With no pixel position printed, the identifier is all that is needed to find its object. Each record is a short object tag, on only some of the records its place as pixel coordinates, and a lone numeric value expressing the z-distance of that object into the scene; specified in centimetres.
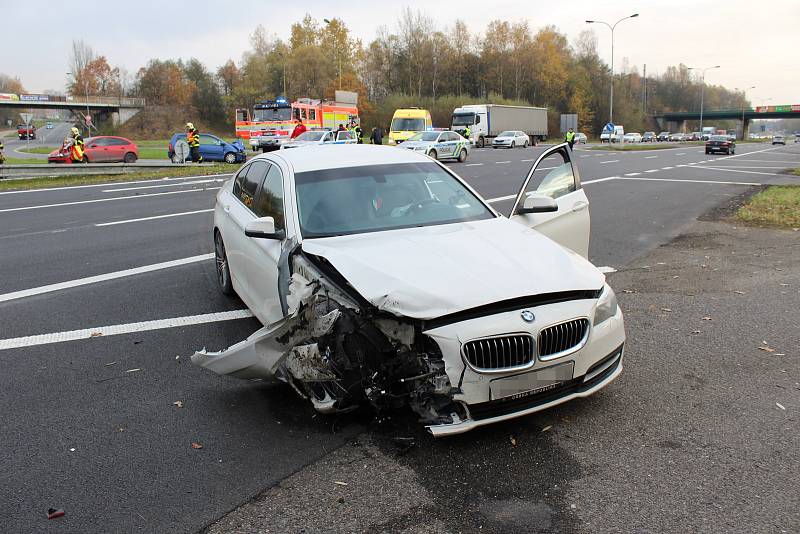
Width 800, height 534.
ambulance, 4279
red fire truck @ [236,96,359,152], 3959
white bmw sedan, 356
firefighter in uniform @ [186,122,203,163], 2828
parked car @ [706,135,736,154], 4669
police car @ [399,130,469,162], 3112
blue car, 3145
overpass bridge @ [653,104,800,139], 12800
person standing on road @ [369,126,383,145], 3810
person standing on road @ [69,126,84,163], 2843
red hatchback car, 3347
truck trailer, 5569
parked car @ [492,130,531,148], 5272
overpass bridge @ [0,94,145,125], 9406
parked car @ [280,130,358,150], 3253
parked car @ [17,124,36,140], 7211
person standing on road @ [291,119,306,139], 3553
